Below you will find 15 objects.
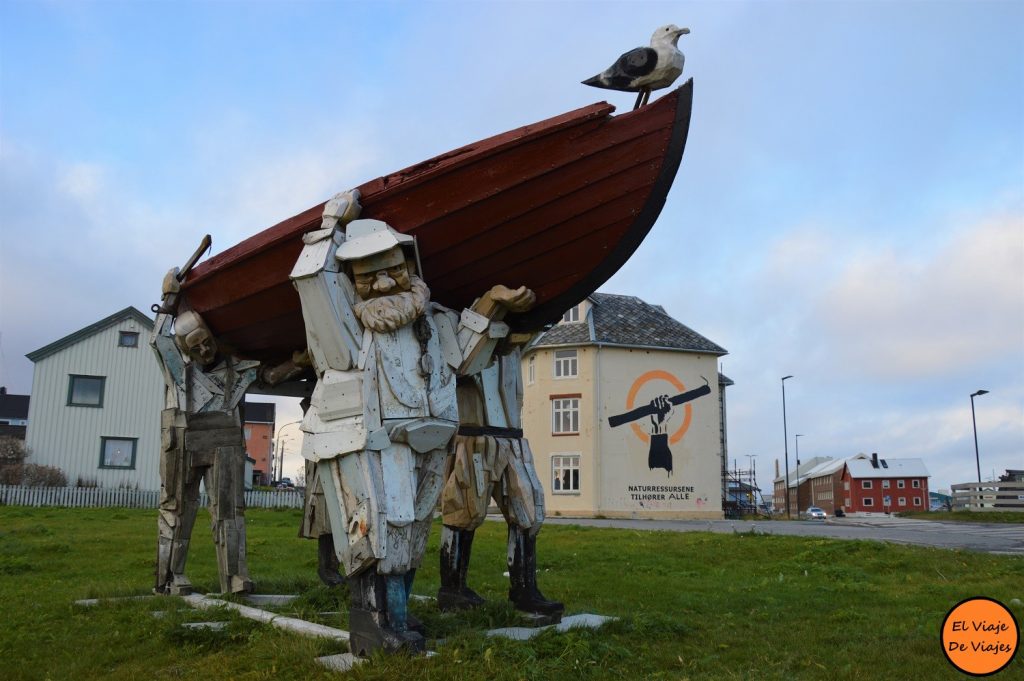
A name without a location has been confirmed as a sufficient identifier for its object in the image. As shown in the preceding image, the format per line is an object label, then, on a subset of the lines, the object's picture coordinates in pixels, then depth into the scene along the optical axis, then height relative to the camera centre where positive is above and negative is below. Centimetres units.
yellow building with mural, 3394 +231
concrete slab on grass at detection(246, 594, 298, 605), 822 -125
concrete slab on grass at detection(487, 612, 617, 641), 623 -119
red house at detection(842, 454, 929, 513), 7331 -77
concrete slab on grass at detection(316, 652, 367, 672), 526 -121
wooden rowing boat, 574 +195
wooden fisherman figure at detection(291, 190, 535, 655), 563 +46
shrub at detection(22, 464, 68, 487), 2858 -18
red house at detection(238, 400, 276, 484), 5091 +292
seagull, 567 +278
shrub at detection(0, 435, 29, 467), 3030 +67
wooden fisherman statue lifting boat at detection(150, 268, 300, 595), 862 +27
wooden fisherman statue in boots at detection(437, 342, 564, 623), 723 -9
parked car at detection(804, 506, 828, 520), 5058 -232
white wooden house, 3028 +242
